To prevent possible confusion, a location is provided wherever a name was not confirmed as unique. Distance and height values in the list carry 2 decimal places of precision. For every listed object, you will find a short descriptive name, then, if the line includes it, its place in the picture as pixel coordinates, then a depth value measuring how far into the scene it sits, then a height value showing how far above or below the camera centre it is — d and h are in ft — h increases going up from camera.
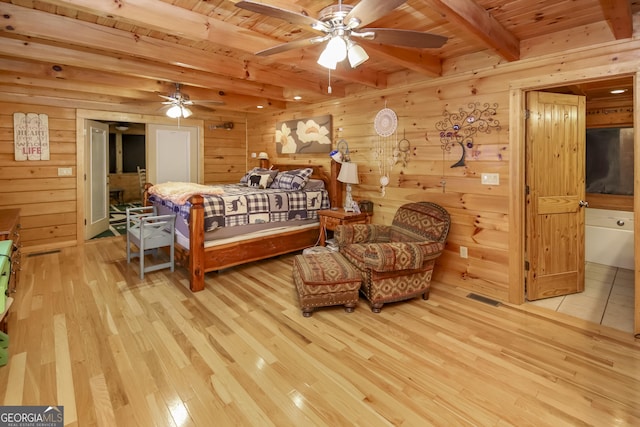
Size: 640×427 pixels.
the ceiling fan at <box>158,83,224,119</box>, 13.83 +4.50
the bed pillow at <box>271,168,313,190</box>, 15.83 +1.43
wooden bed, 11.21 -1.46
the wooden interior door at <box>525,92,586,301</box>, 10.30 +0.44
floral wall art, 16.33 +3.87
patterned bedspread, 12.04 +0.11
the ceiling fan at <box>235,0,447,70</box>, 5.32 +3.34
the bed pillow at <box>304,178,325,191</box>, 15.97 +1.14
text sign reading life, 15.19 +3.48
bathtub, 13.47 -1.28
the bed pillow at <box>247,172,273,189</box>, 16.87 +1.50
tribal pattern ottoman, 9.24 -2.17
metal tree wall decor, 10.52 +2.73
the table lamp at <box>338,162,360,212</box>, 14.12 +1.42
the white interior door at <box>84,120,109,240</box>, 17.33 +1.67
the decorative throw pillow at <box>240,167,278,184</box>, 17.57 +2.01
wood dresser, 8.71 -0.70
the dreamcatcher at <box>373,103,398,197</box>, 13.32 +2.72
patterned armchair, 9.30 -1.24
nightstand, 13.66 -0.43
